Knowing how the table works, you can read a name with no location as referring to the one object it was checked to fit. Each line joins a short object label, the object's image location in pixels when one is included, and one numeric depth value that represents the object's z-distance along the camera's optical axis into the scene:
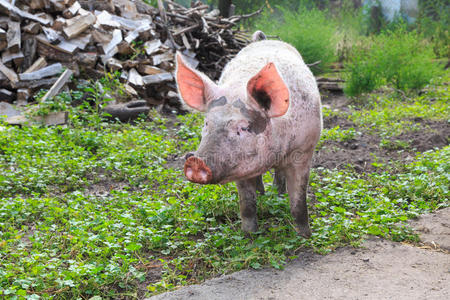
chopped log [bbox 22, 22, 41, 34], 7.21
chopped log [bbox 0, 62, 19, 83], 6.95
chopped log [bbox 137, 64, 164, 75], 8.18
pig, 2.79
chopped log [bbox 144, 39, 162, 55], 8.40
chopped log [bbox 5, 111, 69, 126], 6.21
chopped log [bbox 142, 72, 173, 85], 8.04
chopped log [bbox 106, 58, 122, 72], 7.74
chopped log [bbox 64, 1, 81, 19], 7.74
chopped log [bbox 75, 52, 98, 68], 7.38
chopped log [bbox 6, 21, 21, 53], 7.02
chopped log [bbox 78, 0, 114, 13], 8.39
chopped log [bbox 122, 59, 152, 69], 8.05
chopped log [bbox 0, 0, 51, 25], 7.09
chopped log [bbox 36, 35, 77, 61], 7.31
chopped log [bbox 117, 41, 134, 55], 8.06
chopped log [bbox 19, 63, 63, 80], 7.00
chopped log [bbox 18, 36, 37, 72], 7.25
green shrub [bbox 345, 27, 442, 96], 8.79
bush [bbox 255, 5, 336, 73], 10.79
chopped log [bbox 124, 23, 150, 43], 8.22
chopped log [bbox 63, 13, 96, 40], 7.38
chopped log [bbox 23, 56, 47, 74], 7.15
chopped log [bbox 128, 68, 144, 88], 7.79
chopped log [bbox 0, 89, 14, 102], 6.89
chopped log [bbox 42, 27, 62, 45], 7.28
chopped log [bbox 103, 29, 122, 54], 7.88
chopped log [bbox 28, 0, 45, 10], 7.52
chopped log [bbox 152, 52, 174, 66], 8.38
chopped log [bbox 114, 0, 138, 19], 8.90
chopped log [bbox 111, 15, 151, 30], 8.51
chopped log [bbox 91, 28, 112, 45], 7.77
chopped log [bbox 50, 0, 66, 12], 7.67
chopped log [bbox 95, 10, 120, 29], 8.05
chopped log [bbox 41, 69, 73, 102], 6.71
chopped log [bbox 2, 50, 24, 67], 7.07
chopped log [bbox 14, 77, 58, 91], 6.98
